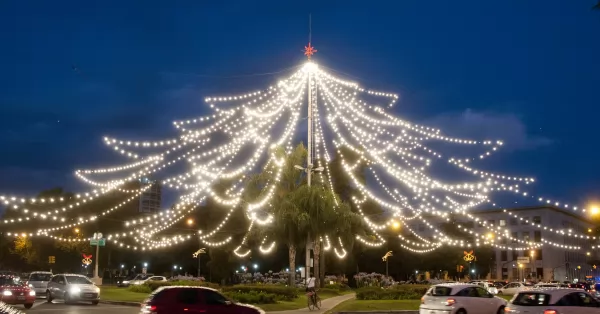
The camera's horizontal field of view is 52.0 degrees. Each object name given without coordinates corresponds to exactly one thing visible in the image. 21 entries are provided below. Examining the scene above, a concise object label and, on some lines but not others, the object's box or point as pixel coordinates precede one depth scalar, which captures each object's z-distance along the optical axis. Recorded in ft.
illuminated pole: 122.01
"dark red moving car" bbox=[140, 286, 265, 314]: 51.93
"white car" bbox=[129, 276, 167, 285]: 176.64
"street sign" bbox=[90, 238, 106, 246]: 146.13
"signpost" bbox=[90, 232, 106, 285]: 146.51
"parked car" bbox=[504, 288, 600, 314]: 50.38
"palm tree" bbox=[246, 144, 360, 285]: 120.78
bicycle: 87.35
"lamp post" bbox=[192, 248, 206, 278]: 206.06
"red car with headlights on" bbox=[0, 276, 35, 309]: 84.79
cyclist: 87.35
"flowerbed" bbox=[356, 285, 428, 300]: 106.42
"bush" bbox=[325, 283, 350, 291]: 143.48
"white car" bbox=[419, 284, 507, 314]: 64.03
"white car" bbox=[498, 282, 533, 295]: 157.95
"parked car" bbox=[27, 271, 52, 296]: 113.70
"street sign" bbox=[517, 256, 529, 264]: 187.73
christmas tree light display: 113.70
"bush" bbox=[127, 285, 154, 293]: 128.47
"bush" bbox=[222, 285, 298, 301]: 105.81
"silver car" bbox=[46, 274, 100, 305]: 97.25
